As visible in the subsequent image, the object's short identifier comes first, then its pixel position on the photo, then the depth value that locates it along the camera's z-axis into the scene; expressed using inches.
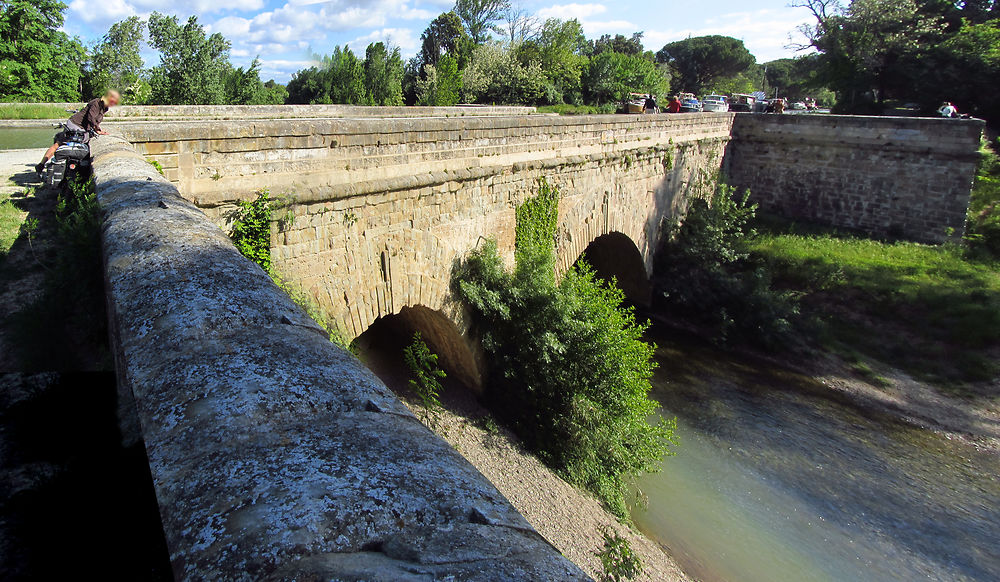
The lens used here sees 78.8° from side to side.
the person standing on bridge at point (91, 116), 243.1
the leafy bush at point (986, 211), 614.5
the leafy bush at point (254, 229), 220.7
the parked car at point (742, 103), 1276.1
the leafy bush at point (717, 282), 560.7
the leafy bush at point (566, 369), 335.6
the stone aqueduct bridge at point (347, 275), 43.8
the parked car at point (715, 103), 1198.9
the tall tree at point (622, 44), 2596.0
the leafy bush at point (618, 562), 236.2
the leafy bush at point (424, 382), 301.3
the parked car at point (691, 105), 1183.6
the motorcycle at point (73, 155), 221.1
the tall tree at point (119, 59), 1094.1
